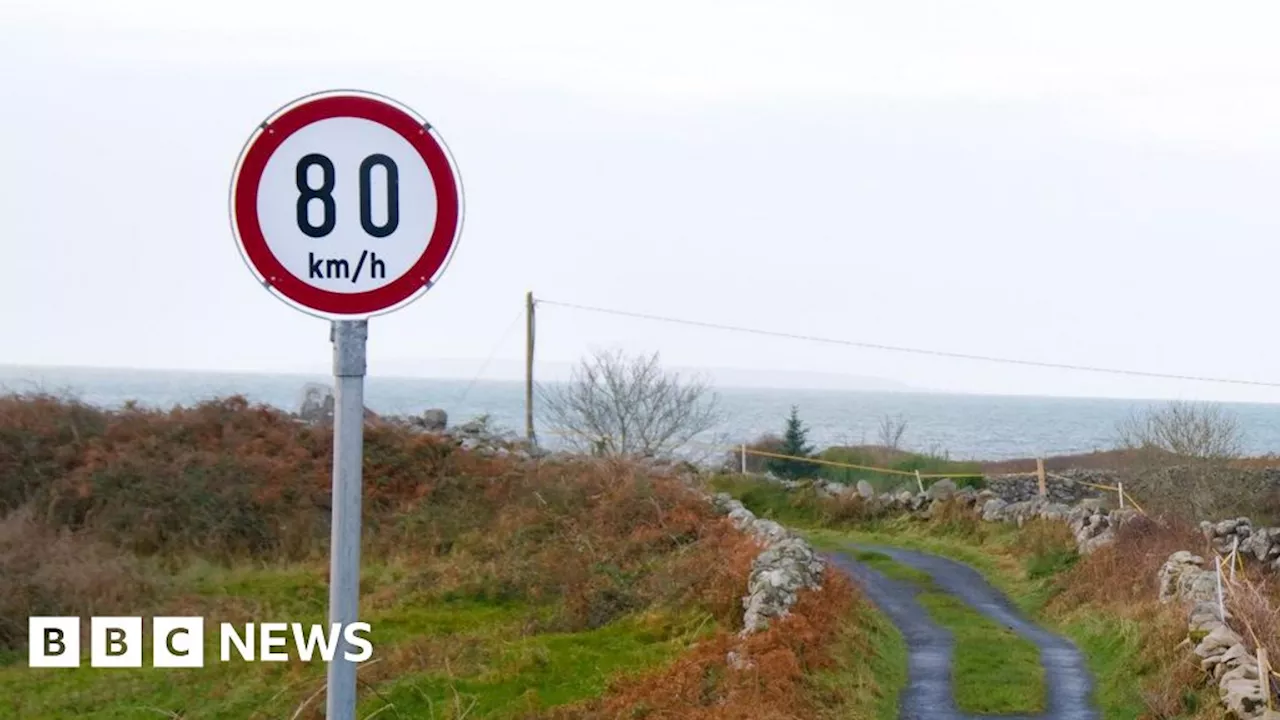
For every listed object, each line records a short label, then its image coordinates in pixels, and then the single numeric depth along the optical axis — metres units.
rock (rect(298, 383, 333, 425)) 29.57
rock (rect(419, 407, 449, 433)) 31.91
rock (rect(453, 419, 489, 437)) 30.92
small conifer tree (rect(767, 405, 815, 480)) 40.16
